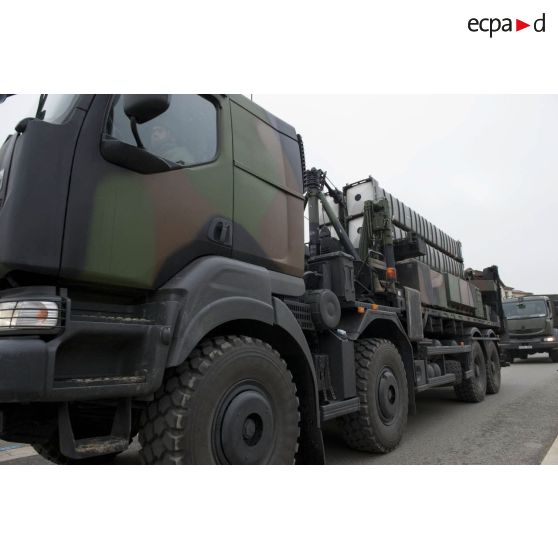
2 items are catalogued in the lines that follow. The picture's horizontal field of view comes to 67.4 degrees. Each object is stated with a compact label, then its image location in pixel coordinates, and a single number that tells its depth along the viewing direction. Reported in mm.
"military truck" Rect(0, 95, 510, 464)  1812
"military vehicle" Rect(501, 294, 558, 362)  14828
